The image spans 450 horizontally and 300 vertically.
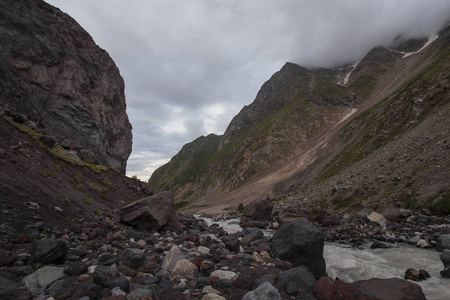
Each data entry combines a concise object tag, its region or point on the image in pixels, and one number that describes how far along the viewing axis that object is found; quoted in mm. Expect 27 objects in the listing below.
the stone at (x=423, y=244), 16355
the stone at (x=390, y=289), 7570
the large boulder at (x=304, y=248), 12133
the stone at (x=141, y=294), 6848
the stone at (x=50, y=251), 9070
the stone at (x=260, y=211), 34188
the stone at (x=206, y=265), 9984
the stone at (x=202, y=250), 12927
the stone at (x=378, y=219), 23748
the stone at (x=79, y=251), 10565
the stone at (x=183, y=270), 9230
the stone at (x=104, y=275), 7602
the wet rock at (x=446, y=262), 11531
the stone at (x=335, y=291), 7344
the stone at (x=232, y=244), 14038
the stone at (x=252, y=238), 17341
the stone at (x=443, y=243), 14942
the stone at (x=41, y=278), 7523
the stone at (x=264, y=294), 6969
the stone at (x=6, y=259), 8383
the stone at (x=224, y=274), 9094
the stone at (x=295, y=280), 8289
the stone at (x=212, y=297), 7156
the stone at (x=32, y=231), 11055
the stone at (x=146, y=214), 20016
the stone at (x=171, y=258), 9852
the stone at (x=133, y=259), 9836
